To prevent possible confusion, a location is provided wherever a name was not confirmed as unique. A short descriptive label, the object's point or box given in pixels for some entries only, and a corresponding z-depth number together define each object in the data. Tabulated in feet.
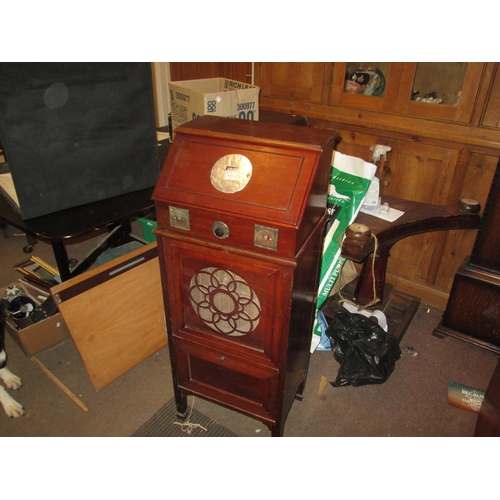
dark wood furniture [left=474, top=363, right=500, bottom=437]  4.52
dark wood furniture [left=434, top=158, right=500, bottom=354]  6.05
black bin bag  6.25
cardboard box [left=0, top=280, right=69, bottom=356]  6.44
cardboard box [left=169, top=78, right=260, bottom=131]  5.87
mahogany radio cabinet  3.58
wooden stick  5.87
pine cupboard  6.19
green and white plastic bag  5.93
